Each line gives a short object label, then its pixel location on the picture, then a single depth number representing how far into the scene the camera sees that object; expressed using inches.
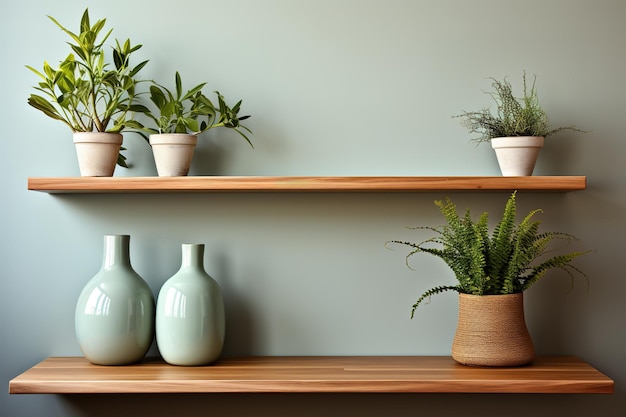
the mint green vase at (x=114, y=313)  72.6
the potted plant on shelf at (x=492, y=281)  71.4
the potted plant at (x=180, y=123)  74.7
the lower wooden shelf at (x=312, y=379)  67.4
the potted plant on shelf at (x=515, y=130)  75.1
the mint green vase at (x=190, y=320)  72.4
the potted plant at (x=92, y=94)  73.9
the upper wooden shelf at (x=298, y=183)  72.4
